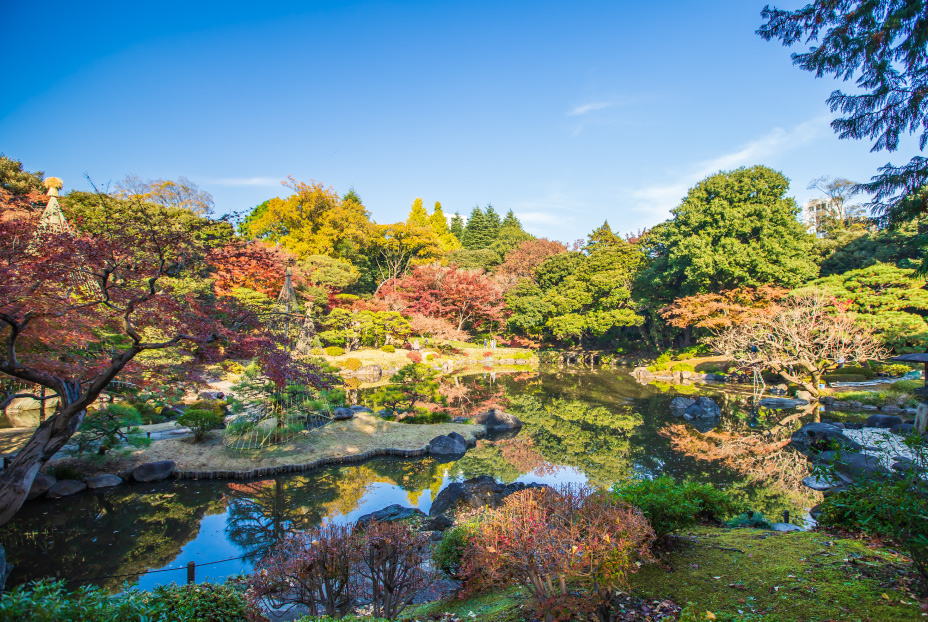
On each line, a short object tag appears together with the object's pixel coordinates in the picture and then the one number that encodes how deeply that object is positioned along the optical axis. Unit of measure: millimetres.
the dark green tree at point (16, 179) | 16781
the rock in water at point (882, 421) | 10312
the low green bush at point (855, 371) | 15887
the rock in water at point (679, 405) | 13589
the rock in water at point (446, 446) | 9828
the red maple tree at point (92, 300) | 4277
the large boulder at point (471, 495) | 6562
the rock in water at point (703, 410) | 12953
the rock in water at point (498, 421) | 11914
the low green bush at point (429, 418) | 11820
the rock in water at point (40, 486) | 6820
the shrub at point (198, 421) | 8820
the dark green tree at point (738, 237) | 20047
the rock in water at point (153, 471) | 7816
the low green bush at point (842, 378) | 15719
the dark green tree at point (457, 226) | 50334
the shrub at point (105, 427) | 7559
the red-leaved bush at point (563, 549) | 2646
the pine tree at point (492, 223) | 44531
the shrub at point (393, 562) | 3186
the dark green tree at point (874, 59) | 4309
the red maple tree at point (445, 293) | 27625
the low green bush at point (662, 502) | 3693
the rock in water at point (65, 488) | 7037
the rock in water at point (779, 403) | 13828
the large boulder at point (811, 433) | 9234
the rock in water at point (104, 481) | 7504
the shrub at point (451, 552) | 3893
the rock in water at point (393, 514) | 6030
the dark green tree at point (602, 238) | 30694
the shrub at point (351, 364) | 21422
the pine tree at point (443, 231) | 43781
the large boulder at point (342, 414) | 11677
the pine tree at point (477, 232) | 43781
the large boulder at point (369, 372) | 20812
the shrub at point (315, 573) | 3008
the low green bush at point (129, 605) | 1963
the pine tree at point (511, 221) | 46772
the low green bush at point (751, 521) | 5230
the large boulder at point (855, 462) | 6887
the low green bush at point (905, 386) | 12547
